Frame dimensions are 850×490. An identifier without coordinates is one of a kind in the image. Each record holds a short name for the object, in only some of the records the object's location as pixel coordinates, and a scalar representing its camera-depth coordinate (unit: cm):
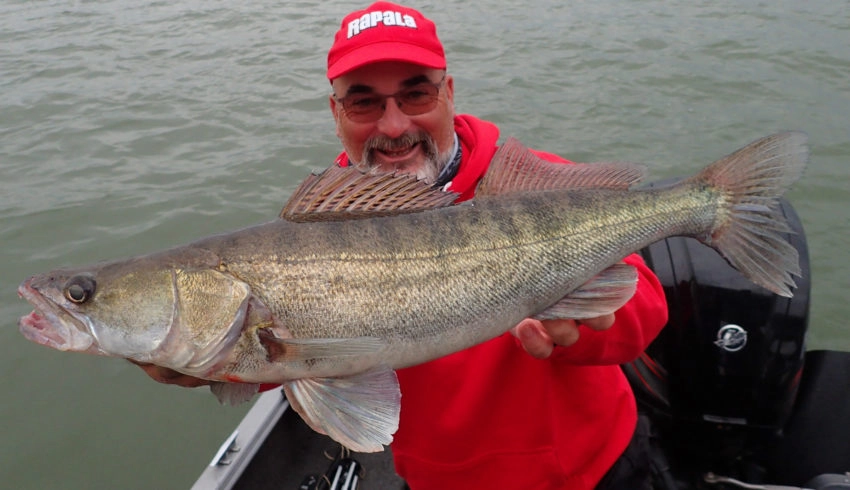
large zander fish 54
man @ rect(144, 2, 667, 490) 65
